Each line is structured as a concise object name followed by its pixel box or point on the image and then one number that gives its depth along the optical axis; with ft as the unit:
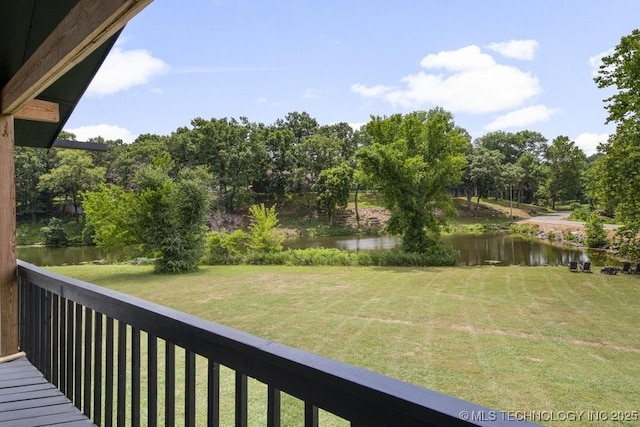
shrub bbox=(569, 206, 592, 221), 80.14
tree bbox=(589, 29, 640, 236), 38.40
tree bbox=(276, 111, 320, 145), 124.16
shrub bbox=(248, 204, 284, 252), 50.34
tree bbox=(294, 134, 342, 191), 103.04
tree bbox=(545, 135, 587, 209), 112.68
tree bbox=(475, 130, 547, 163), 142.51
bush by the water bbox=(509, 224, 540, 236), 81.97
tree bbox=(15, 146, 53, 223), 85.66
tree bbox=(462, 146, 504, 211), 110.36
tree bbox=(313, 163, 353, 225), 94.17
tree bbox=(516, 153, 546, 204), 121.19
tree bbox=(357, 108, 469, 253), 51.19
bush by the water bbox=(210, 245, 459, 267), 48.14
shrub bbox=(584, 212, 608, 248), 59.26
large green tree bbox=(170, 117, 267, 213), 96.37
